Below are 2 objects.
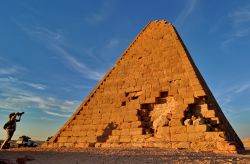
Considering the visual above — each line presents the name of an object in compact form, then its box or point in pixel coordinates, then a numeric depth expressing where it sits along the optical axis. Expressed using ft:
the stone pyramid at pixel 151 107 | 31.01
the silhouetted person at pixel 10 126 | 41.33
